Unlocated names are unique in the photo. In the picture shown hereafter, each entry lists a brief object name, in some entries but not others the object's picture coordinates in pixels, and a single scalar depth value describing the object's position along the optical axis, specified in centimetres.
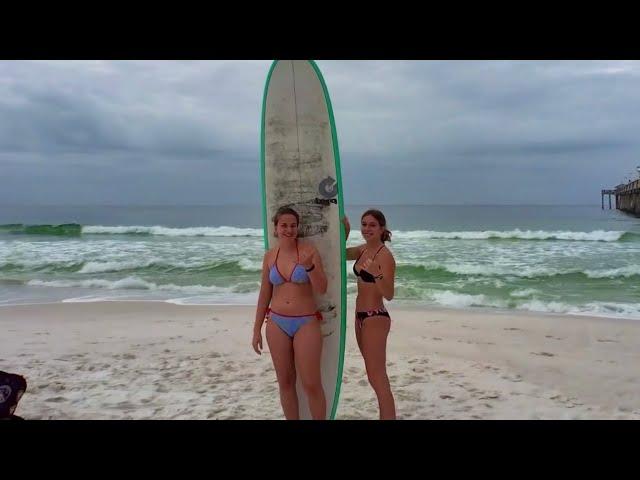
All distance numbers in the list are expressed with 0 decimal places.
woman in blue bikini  316
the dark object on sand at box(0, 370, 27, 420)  262
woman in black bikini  322
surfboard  362
